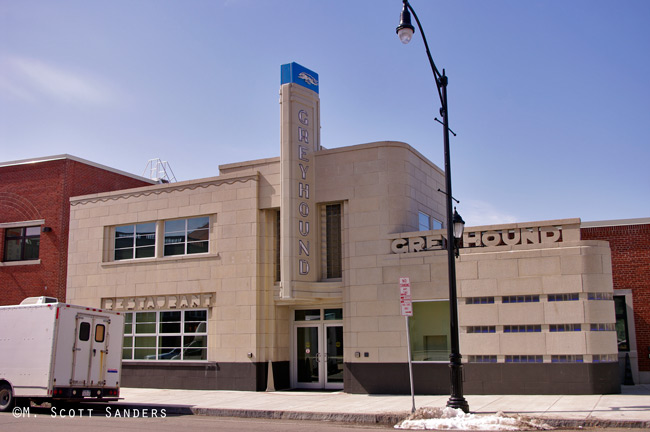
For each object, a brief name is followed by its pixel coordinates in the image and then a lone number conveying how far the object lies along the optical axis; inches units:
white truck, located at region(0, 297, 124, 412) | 622.8
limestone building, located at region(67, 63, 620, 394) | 672.4
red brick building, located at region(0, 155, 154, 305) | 1052.5
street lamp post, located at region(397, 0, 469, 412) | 534.6
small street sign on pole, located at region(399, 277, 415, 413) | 576.9
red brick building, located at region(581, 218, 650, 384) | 847.7
